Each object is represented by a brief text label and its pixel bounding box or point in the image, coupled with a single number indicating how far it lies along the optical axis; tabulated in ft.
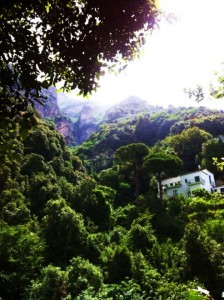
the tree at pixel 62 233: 78.43
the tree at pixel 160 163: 134.50
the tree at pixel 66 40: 12.33
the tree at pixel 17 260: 58.90
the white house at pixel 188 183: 138.92
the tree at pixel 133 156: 148.59
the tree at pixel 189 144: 182.99
